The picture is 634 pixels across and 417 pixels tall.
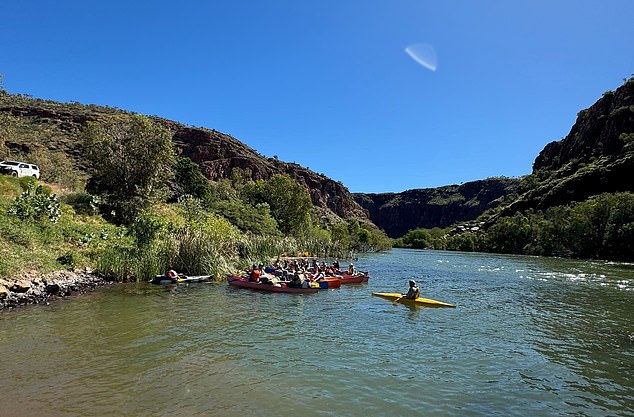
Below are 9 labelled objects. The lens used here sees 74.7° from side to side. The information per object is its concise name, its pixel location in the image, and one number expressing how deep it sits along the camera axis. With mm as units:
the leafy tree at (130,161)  33344
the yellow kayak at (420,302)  20625
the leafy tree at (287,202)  67188
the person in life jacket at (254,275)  24019
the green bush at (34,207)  21656
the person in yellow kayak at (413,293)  21125
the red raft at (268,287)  23438
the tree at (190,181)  67500
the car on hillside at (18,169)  35178
